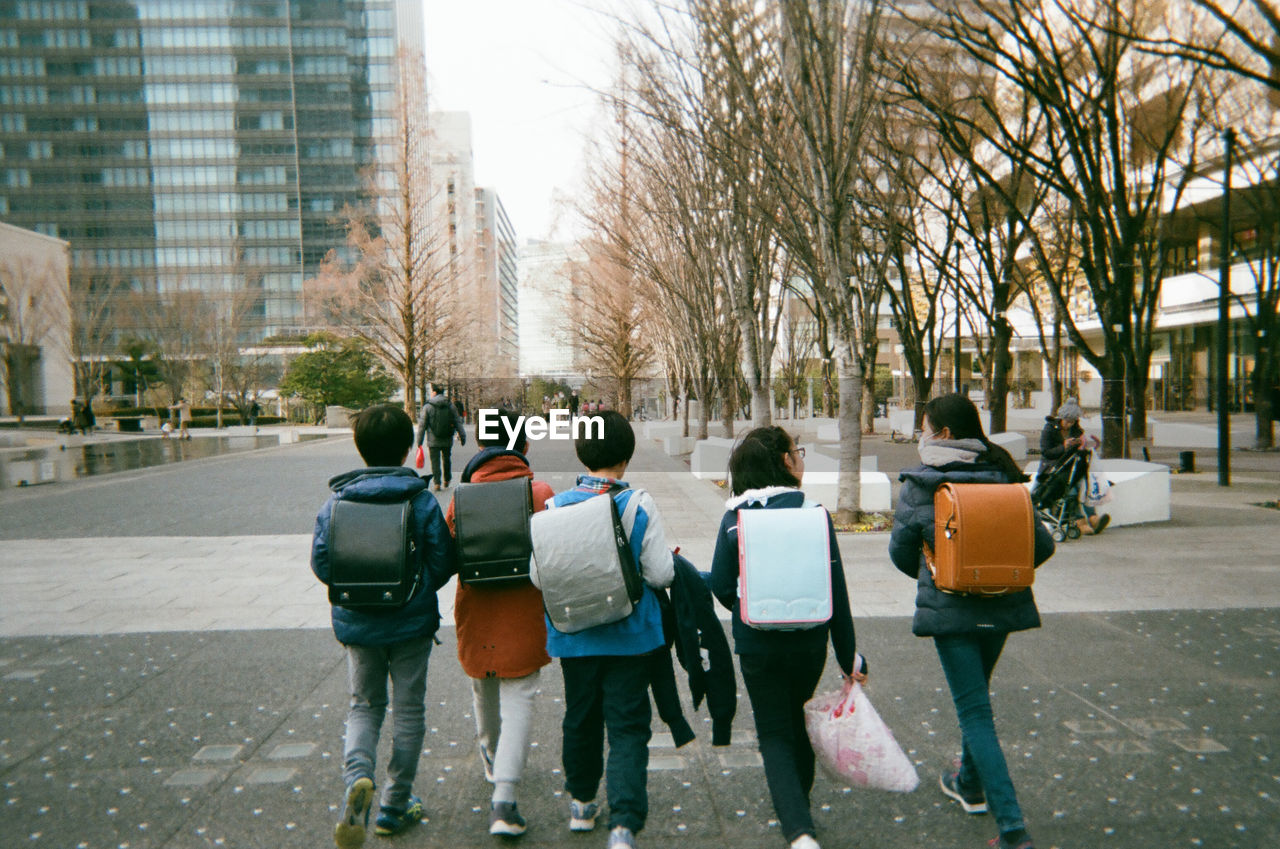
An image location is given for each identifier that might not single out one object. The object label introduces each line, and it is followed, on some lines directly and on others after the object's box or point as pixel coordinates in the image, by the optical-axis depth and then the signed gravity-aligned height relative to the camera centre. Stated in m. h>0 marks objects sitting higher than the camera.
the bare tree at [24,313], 40.19 +5.05
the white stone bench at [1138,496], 10.43 -1.42
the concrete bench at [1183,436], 24.30 -1.64
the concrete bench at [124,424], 46.03 -0.60
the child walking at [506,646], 3.32 -0.98
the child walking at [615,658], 3.06 -0.98
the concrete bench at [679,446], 24.28 -1.43
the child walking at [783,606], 2.98 -0.76
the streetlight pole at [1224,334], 13.69 +0.77
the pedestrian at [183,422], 35.00 -0.43
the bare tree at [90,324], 42.94 +4.76
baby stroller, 9.41 -1.23
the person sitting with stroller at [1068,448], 9.24 -0.71
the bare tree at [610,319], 29.94 +3.55
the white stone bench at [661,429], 29.93 -1.21
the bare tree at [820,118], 9.68 +3.32
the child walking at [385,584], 3.20 -0.69
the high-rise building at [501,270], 86.61 +21.10
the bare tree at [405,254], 28.95 +5.28
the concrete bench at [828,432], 30.53 -1.51
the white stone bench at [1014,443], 20.47 -1.41
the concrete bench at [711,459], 16.47 -1.24
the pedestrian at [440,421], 13.97 -0.29
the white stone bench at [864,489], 11.55 -1.35
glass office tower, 90.19 +31.09
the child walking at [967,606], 3.15 -0.83
